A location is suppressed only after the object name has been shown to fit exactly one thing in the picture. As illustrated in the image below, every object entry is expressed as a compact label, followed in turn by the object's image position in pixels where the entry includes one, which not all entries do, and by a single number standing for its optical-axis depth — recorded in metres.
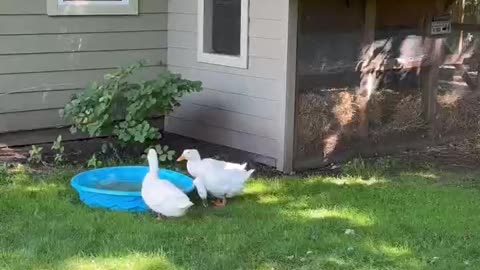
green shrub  6.41
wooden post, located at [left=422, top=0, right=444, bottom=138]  7.60
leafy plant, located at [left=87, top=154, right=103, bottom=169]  6.29
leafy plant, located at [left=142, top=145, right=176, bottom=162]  6.51
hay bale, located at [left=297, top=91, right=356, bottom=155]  6.66
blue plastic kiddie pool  5.08
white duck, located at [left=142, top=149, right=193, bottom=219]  4.73
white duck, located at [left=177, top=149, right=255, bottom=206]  5.22
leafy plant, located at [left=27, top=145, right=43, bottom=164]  6.53
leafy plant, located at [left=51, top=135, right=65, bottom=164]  6.55
